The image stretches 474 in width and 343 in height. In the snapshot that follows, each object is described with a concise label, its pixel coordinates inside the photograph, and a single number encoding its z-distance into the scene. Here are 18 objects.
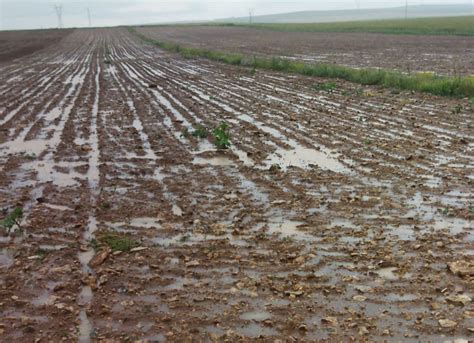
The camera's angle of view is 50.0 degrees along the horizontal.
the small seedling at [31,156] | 9.96
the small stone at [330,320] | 4.43
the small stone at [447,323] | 4.33
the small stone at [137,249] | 5.92
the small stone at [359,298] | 4.79
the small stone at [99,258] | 5.61
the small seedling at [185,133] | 11.28
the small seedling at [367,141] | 10.13
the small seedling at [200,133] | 11.18
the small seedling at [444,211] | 6.67
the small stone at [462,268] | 5.16
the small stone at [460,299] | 4.70
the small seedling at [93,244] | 6.01
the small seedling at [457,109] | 12.80
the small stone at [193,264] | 5.55
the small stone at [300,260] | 5.54
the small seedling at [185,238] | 6.17
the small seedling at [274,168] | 8.66
